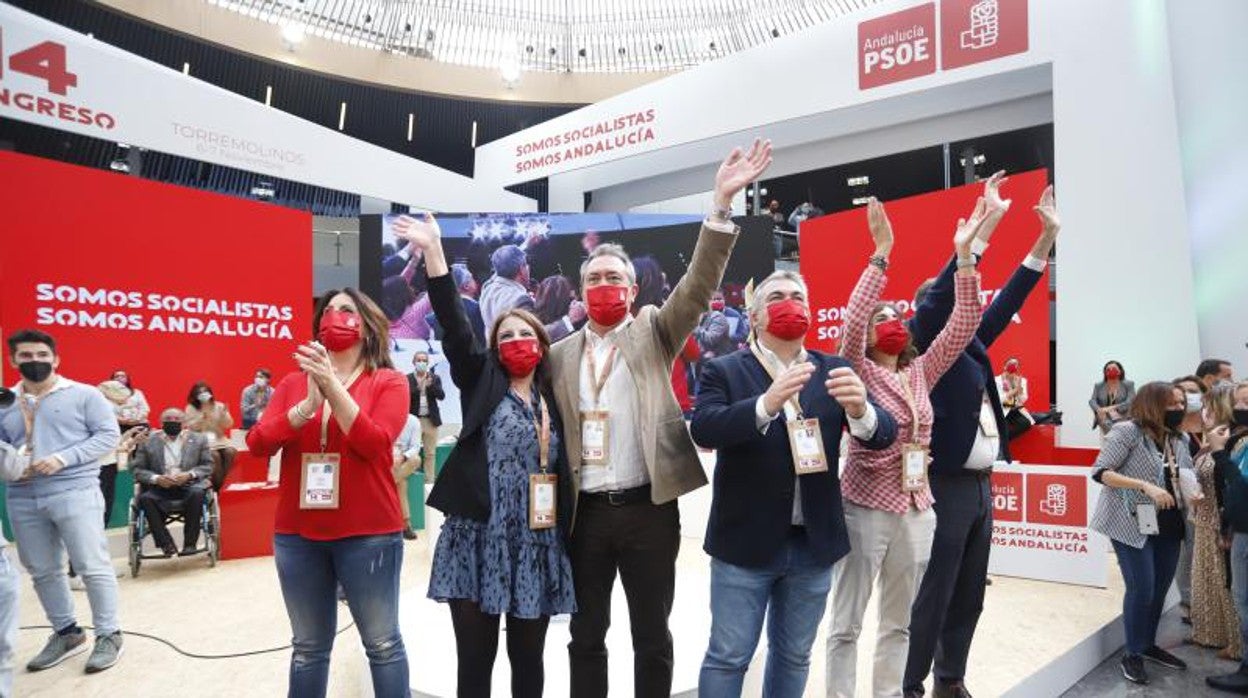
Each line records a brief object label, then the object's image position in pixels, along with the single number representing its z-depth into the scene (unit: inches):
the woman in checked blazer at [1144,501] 117.5
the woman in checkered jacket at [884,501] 84.7
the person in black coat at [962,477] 96.0
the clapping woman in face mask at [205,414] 241.4
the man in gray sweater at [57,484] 116.0
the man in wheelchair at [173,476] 189.6
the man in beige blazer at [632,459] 71.5
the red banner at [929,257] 251.0
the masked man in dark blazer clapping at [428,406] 284.2
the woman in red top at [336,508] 74.0
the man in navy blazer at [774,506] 71.7
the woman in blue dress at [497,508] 70.6
